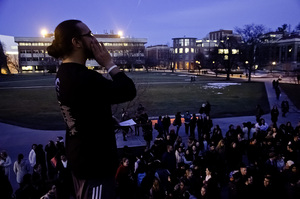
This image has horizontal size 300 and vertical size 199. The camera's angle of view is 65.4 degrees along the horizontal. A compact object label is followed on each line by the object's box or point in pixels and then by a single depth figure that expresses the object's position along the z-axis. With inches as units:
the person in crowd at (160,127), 553.6
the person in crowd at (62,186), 233.3
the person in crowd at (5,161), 332.2
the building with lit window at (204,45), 4963.1
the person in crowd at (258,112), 661.8
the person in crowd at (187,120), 611.3
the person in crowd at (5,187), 257.8
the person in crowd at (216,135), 441.1
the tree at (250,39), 2027.6
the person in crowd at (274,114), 674.2
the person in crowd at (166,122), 592.1
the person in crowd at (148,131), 510.6
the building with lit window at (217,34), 5521.7
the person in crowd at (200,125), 573.5
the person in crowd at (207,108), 701.8
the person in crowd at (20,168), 323.3
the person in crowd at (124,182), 233.0
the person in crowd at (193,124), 581.9
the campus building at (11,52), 3834.2
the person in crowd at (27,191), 235.1
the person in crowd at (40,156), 361.7
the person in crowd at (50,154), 365.7
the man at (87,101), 61.5
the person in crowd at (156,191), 229.6
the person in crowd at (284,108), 786.8
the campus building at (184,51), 4926.2
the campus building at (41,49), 3894.4
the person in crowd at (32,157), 361.7
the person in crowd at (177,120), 619.5
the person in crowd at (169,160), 322.7
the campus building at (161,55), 5394.7
